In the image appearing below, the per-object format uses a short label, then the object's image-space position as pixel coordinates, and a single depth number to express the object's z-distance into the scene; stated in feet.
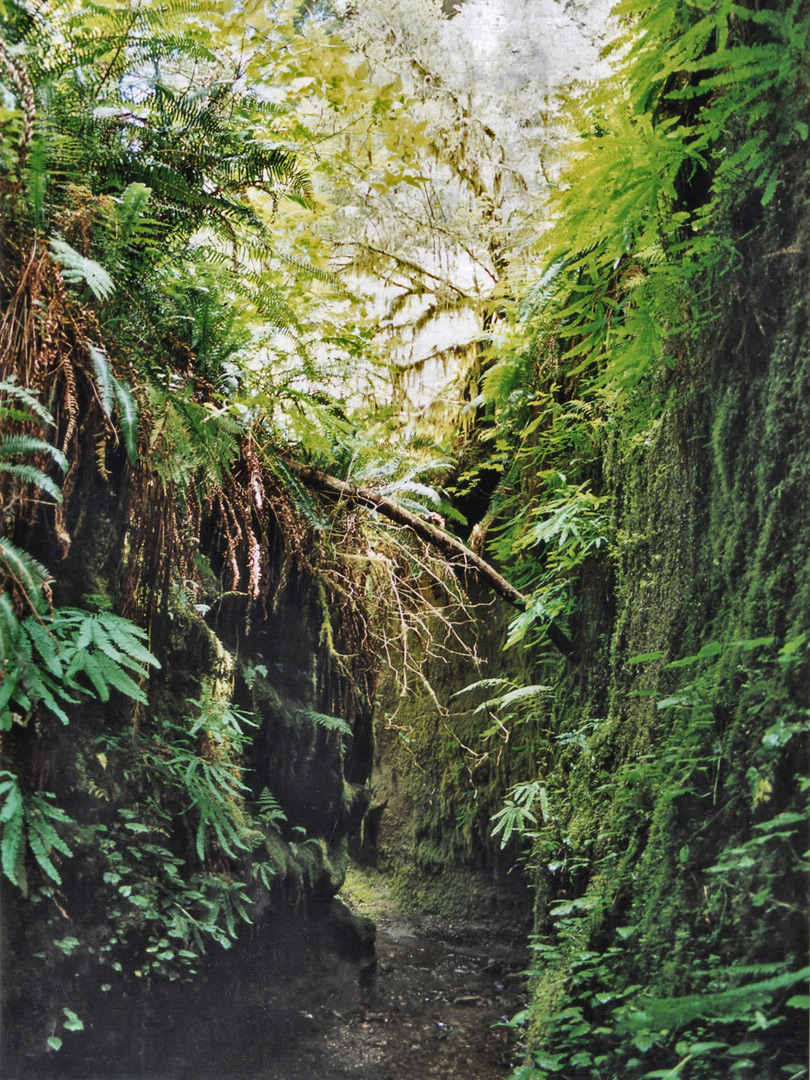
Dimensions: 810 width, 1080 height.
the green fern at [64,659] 6.10
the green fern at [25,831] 6.03
